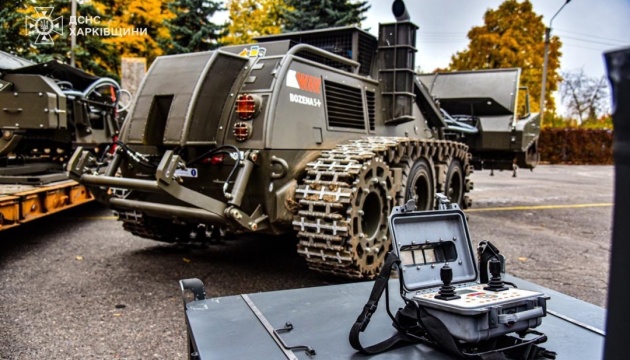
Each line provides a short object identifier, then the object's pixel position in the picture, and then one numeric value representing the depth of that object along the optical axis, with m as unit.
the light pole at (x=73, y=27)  14.45
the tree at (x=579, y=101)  38.94
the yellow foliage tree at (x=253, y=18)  21.94
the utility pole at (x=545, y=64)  27.04
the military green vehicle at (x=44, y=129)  6.04
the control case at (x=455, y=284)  1.99
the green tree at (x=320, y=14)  18.33
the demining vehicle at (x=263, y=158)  4.48
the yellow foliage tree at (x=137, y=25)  18.03
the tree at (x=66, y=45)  11.16
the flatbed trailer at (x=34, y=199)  5.20
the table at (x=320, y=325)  2.13
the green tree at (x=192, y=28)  18.00
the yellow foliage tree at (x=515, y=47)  33.50
